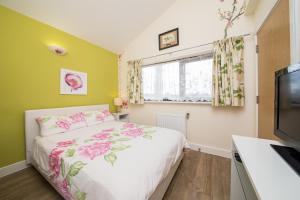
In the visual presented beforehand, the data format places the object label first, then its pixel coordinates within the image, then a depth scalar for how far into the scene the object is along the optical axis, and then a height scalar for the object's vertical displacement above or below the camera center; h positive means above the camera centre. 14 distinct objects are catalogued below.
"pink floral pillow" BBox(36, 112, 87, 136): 1.77 -0.37
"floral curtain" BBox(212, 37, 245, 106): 1.91 +0.43
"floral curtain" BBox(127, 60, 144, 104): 3.00 +0.44
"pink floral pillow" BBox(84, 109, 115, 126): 2.30 -0.35
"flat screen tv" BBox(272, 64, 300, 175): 0.72 -0.09
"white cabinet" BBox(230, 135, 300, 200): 0.48 -0.37
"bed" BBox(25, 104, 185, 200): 0.84 -0.54
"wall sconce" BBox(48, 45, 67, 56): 2.11 +0.90
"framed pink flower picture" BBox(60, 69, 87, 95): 2.30 +0.36
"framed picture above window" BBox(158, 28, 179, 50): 2.55 +1.33
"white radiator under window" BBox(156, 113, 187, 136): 2.47 -0.47
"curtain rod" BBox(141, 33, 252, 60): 1.92 +1.02
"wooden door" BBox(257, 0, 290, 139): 1.12 +0.47
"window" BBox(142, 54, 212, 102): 2.33 +0.42
